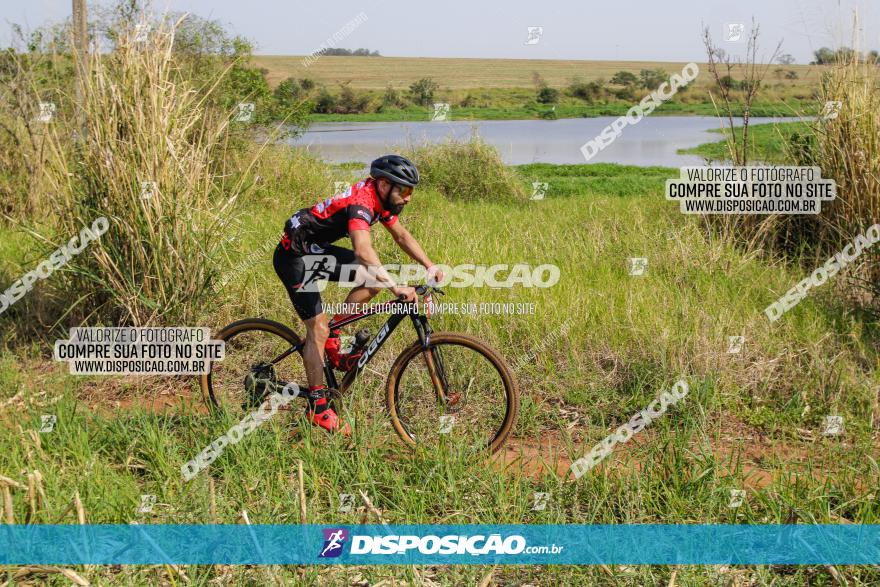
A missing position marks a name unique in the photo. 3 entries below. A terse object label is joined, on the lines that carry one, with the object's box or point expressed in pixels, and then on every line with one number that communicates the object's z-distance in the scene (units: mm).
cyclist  4840
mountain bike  4844
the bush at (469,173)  14086
